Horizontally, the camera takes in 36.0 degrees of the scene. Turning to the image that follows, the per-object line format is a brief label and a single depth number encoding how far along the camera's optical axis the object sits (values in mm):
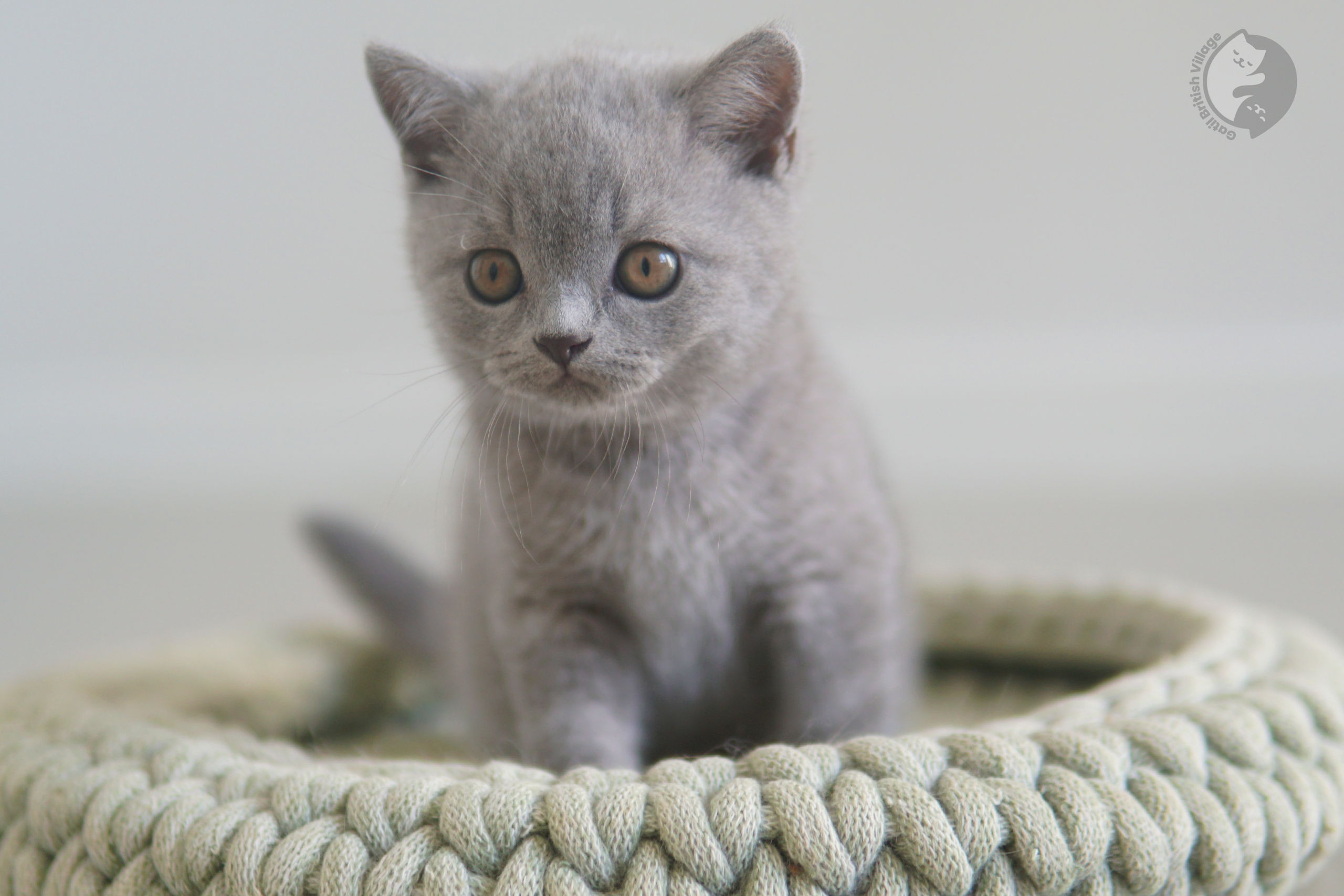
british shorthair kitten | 370
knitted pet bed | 328
